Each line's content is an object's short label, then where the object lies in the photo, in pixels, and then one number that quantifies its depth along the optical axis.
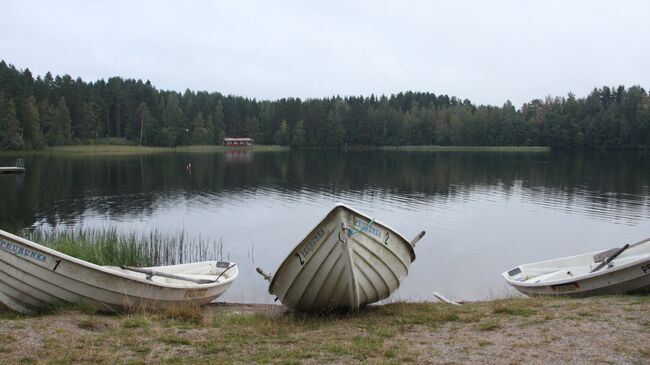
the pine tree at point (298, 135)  151.25
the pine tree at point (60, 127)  102.38
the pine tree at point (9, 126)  91.06
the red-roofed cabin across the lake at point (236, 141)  145.25
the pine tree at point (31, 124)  96.06
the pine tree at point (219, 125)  146.62
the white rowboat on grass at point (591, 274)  11.25
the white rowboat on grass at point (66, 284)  9.57
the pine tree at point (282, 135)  151.88
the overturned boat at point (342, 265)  8.95
